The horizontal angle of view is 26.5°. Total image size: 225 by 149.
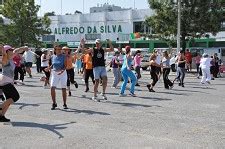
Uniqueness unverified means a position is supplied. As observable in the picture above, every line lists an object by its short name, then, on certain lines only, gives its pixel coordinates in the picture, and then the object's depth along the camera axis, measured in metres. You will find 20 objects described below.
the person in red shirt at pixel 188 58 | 31.77
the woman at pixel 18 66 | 18.96
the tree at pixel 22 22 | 48.16
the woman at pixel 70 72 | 15.34
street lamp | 31.77
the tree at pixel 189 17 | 33.38
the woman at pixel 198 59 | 30.04
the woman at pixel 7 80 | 9.47
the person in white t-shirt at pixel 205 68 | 21.47
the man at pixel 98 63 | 13.18
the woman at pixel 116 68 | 18.62
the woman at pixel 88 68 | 16.62
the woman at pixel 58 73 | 11.48
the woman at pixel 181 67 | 19.23
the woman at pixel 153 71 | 16.88
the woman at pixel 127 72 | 14.98
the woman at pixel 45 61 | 18.21
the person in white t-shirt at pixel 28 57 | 22.73
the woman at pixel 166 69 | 18.03
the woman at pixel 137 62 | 19.83
